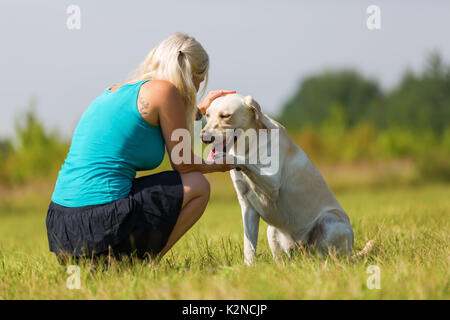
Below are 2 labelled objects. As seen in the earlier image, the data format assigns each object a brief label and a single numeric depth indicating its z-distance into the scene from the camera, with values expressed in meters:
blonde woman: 6.75
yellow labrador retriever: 7.75
